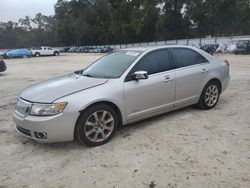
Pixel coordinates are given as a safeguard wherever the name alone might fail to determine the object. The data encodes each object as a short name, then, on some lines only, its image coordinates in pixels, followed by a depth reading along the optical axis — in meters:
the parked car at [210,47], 23.27
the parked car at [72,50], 43.46
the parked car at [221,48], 22.14
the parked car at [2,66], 10.08
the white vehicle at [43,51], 28.42
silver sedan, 2.71
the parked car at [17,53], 26.15
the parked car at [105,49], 36.43
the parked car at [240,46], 19.86
